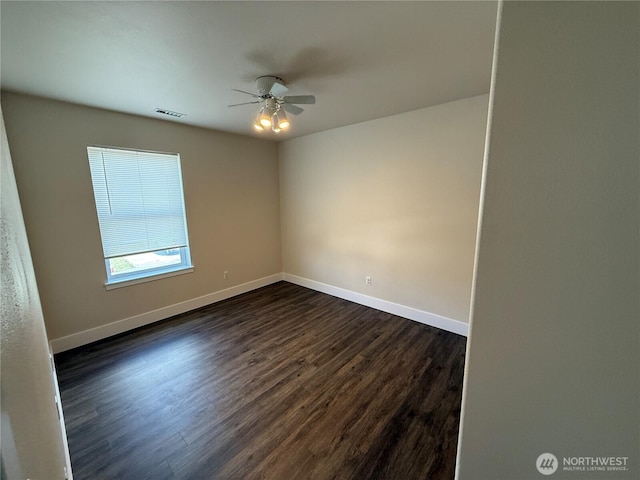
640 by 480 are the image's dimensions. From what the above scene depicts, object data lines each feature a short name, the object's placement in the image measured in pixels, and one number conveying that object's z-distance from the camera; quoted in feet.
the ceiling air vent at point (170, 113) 9.22
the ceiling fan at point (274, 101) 6.72
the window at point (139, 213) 9.38
